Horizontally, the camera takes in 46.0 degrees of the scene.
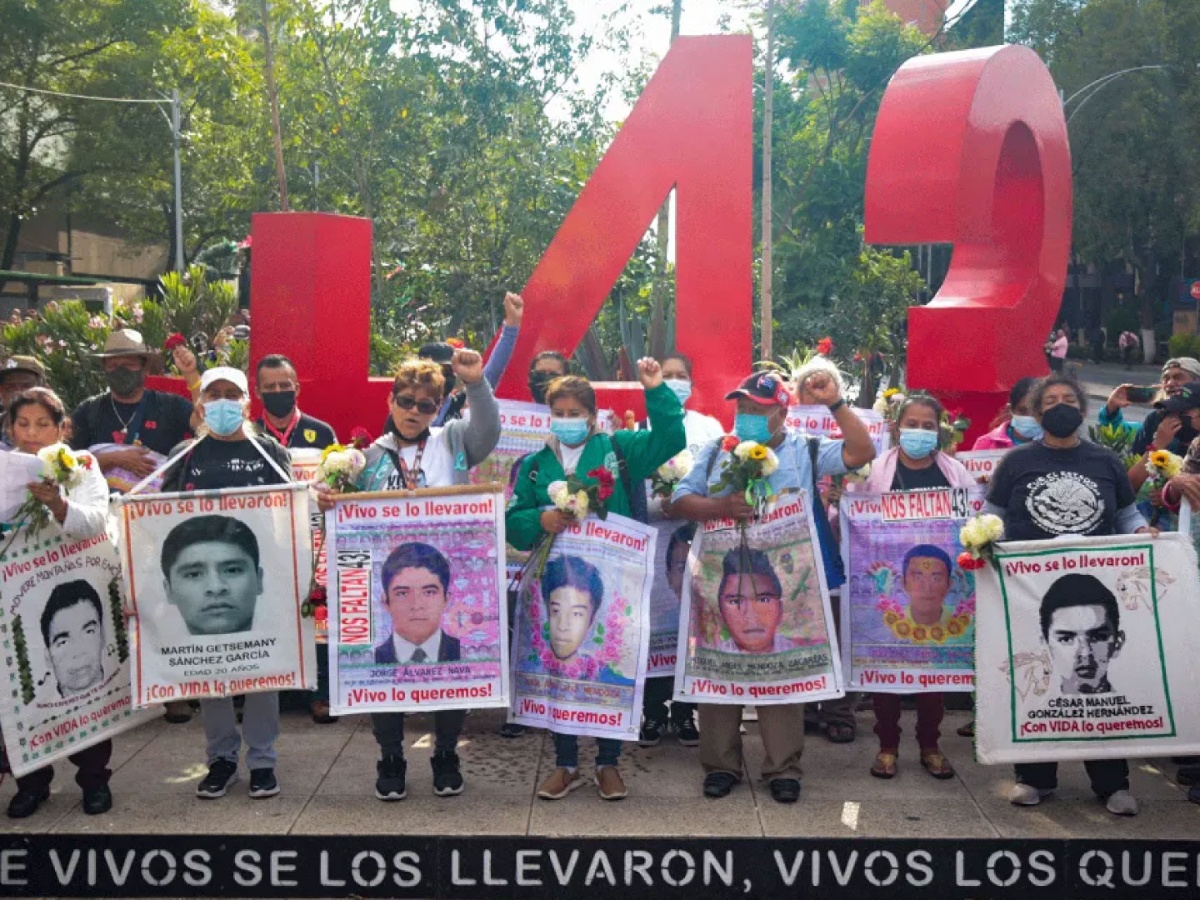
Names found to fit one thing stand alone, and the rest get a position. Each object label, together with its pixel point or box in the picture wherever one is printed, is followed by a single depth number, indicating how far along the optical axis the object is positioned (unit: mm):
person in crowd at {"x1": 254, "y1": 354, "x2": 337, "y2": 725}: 7008
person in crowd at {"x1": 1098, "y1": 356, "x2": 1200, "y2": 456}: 7508
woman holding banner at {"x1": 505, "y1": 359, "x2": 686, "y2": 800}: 6039
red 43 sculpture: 9234
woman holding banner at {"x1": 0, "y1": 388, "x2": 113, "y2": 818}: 5836
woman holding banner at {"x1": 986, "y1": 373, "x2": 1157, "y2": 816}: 6023
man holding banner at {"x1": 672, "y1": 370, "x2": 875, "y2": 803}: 6055
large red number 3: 9516
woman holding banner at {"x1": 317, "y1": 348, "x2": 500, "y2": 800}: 6027
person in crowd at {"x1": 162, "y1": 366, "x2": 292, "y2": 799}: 6066
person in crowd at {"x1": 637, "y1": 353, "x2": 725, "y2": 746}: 6758
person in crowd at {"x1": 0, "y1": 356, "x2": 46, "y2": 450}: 7102
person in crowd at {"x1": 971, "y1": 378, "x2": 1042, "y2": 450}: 7500
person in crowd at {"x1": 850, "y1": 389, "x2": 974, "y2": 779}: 6395
